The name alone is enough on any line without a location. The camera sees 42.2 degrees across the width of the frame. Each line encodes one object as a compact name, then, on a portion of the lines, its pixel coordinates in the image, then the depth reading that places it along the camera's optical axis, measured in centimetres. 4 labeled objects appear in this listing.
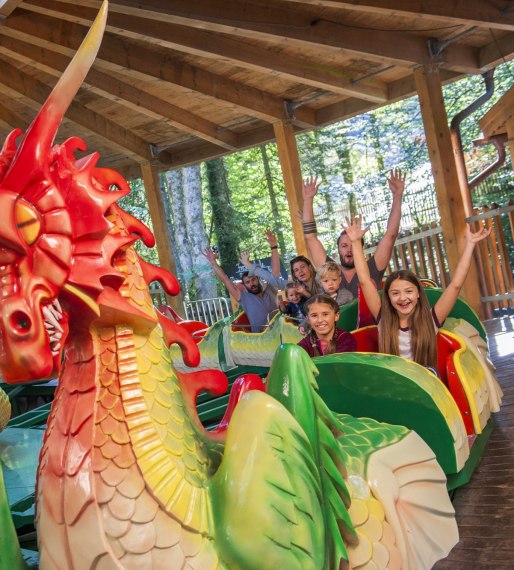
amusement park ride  101
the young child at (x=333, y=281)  364
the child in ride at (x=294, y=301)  419
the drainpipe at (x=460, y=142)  672
